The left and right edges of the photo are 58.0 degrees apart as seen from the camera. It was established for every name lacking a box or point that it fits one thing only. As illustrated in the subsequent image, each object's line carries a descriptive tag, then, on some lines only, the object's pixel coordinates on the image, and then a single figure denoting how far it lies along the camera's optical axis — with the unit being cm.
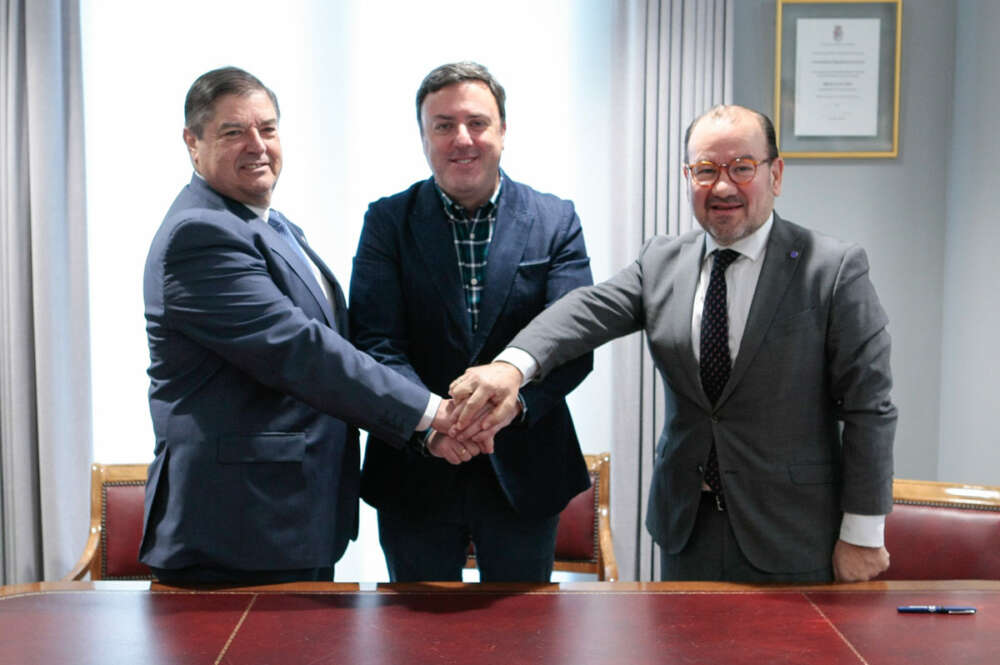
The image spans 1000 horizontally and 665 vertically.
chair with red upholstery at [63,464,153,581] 271
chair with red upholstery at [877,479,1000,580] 210
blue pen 154
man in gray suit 183
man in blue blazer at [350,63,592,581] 207
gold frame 336
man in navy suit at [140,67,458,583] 179
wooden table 136
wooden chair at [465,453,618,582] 281
